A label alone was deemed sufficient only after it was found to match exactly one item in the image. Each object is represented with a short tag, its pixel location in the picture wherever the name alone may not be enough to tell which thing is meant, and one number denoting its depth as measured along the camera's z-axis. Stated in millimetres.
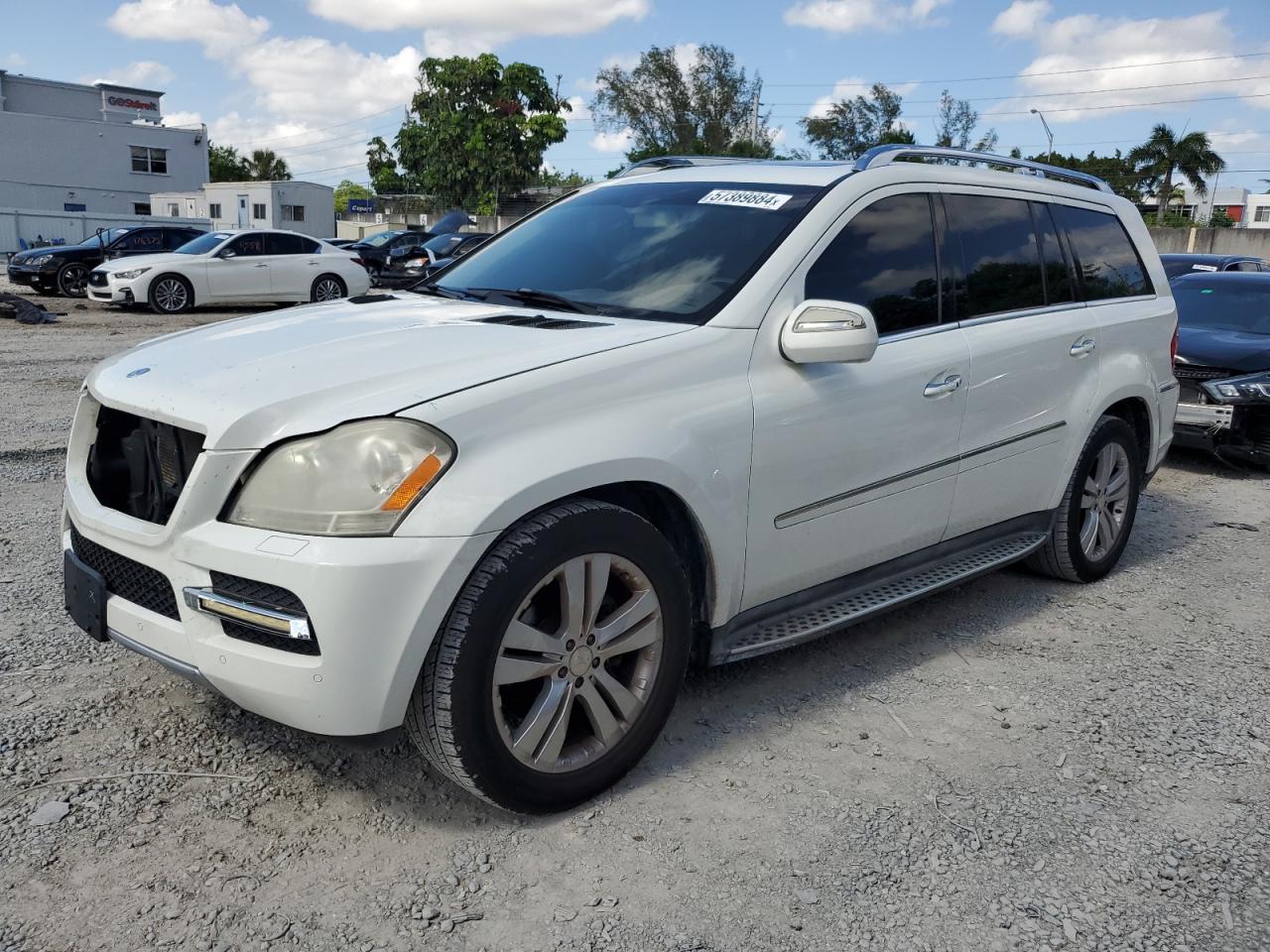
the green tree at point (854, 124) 64938
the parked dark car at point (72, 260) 19797
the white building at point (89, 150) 50250
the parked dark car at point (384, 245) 26016
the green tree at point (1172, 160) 55625
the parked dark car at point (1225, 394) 7598
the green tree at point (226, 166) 91000
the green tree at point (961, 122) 64500
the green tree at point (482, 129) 61312
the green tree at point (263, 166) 97250
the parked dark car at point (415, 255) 21961
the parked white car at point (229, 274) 17141
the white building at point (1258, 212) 92331
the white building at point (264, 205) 47344
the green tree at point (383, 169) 78125
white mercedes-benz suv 2539
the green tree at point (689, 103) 66625
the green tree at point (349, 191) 135288
